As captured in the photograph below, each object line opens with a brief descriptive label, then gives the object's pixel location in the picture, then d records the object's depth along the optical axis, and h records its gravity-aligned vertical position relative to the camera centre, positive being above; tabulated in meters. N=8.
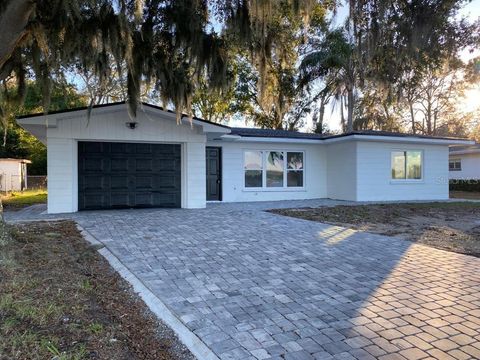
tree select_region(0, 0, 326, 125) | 6.43 +2.71
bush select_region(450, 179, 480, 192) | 23.61 -0.55
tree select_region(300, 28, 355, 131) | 18.80 +5.91
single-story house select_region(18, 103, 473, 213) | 11.10 +0.54
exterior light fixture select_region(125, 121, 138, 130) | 11.49 +1.60
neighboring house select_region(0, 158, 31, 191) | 26.49 +0.32
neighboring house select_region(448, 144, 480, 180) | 25.47 +0.97
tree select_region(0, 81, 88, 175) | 32.66 +2.53
